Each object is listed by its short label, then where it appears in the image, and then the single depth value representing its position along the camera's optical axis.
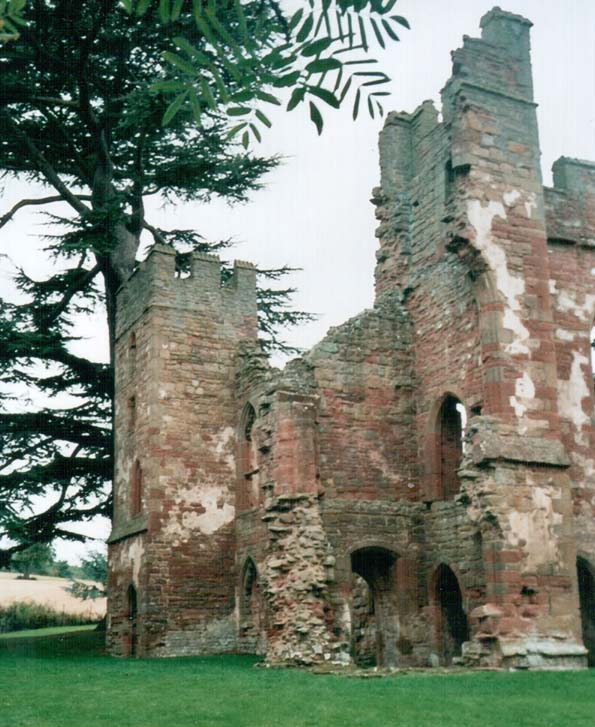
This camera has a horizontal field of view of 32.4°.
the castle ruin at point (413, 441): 15.27
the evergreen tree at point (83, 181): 22.27
